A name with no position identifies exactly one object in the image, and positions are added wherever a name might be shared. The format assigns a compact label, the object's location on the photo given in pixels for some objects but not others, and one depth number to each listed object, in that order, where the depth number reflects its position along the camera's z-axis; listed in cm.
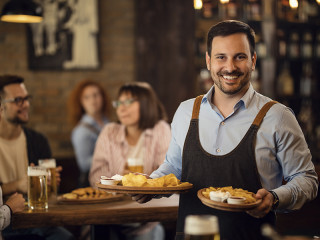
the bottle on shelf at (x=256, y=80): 615
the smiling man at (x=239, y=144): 220
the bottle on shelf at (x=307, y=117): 643
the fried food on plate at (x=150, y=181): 222
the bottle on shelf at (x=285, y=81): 634
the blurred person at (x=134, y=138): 388
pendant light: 397
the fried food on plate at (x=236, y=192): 195
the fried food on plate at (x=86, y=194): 308
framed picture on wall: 577
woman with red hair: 503
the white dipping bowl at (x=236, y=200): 192
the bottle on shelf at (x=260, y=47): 613
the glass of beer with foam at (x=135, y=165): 344
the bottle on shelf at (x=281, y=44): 627
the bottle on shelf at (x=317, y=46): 654
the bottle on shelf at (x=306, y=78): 654
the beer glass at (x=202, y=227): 145
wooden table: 278
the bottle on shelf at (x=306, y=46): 648
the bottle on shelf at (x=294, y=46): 639
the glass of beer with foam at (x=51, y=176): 324
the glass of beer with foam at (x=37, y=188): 286
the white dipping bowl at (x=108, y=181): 227
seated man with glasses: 346
